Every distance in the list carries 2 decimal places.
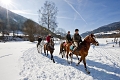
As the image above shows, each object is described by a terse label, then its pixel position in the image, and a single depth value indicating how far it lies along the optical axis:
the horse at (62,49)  6.75
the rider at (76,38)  4.68
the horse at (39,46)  9.37
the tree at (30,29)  26.47
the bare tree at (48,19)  19.78
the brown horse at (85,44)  4.05
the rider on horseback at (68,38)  6.09
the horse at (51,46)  6.29
